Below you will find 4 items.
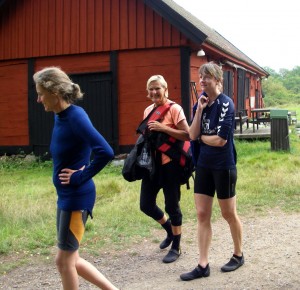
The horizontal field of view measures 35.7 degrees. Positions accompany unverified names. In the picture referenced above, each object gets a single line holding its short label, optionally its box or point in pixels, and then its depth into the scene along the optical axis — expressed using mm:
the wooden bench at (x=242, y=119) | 13966
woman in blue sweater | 2936
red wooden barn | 11148
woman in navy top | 3816
